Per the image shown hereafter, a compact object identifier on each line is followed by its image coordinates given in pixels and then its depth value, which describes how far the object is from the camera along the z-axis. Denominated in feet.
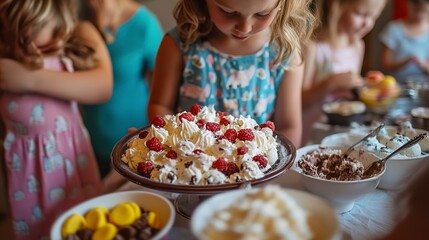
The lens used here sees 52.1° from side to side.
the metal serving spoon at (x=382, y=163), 3.21
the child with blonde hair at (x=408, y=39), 9.51
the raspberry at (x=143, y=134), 3.35
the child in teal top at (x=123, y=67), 6.44
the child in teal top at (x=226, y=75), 4.34
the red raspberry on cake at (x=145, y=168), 2.98
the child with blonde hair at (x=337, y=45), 6.68
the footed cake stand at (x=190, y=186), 2.76
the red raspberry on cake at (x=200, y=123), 3.35
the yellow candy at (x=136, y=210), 2.62
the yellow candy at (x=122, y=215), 2.56
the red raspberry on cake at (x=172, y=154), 3.05
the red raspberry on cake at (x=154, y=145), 3.13
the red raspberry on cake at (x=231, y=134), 3.22
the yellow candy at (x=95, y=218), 2.54
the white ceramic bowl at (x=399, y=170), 3.33
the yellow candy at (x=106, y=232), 2.43
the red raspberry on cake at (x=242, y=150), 3.04
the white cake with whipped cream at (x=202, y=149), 2.90
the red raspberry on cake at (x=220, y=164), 2.94
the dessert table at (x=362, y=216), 2.95
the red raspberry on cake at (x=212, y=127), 3.28
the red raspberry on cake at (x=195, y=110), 3.57
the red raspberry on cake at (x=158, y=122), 3.36
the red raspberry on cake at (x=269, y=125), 3.45
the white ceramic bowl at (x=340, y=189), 2.97
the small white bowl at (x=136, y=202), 2.50
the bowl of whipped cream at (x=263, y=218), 2.02
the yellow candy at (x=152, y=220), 2.57
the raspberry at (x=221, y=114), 3.58
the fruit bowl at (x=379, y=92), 5.99
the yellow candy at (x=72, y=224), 2.47
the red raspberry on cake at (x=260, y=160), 3.01
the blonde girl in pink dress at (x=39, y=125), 4.51
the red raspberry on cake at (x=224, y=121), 3.44
